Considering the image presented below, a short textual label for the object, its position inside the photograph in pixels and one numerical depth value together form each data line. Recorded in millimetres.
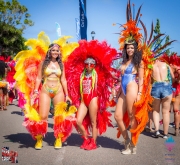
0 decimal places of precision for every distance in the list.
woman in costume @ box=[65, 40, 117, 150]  4938
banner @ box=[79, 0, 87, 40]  10600
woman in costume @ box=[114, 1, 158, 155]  4566
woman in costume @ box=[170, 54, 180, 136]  6547
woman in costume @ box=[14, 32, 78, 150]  4824
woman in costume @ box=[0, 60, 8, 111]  10114
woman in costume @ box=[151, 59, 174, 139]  5930
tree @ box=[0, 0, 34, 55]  25191
